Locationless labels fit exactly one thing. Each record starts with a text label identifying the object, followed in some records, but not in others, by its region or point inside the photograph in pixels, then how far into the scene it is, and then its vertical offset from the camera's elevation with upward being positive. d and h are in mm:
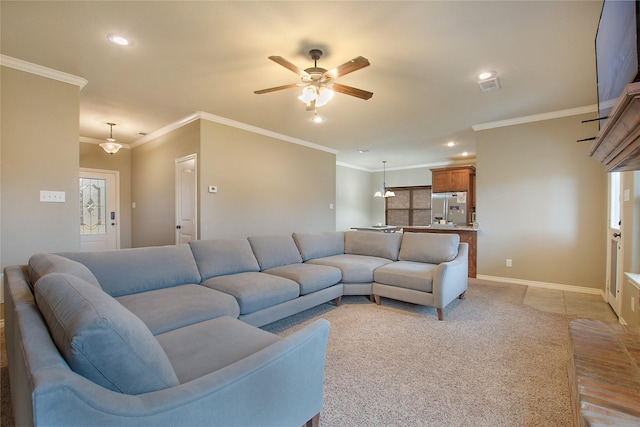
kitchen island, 4852 -513
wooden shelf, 968 +324
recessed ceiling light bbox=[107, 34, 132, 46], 2471 +1463
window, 9000 +42
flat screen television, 1121 +756
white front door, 5871 -58
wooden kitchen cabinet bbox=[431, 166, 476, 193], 6840 +719
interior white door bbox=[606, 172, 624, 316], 3021 -457
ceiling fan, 2426 +1138
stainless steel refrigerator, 6773 +35
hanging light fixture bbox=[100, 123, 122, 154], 5043 +1077
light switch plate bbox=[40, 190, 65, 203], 3043 +116
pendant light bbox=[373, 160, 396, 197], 9524 +939
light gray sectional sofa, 738 -547
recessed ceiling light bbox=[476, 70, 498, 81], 3045 +1433
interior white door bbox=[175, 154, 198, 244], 4500 +144
